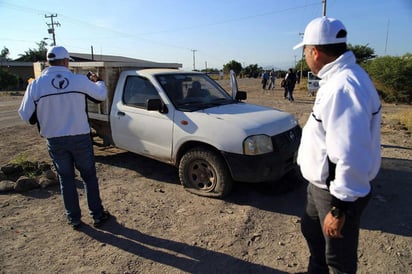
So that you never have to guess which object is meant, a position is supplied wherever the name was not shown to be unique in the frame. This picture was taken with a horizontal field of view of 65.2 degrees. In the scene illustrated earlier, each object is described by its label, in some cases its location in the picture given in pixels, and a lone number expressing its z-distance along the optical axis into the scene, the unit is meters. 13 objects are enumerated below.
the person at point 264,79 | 25.91
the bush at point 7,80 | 37.78
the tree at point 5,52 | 75.22
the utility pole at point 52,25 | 52.59
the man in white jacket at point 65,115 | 3.47
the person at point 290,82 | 17.64
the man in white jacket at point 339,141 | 1.74
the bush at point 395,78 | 18.59
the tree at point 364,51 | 39.58
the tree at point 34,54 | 65.25
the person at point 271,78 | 25.91
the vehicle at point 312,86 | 20.71
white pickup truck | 4.11
